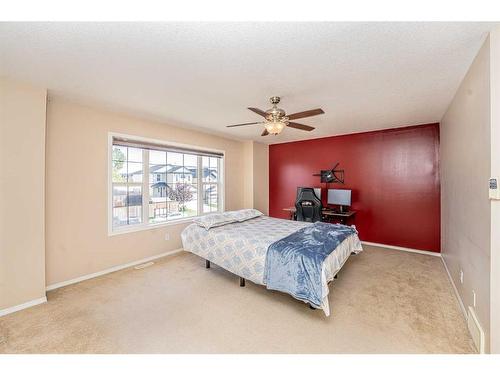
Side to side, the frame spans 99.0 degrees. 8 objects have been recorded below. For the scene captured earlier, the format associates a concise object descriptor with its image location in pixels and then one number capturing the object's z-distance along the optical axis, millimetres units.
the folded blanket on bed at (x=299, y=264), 2035
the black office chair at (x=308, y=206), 4230
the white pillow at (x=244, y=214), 3695
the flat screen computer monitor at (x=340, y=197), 4406
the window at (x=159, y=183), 3398
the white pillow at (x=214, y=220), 3226
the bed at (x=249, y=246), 2393
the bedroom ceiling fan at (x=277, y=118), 2365
